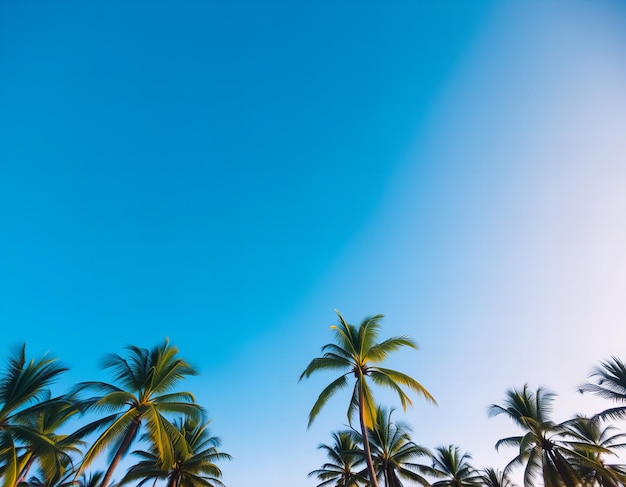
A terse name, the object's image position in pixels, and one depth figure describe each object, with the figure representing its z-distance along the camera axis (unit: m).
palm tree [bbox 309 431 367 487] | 24.64
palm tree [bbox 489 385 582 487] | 19.06
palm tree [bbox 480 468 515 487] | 25.70
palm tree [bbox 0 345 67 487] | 12.86
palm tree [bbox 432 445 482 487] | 25.42
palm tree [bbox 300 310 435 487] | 18.05
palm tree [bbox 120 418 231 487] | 21.74
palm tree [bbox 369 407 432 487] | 21.64
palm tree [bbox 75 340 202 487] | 15.45
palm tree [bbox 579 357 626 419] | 18.39
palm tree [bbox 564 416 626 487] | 18.73
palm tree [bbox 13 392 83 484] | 13.25
